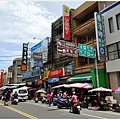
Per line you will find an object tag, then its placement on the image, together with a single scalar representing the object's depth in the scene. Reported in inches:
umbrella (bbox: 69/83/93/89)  753.8
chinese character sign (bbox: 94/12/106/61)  745.6
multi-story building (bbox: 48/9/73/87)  1057.3
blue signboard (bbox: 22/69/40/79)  1364.9
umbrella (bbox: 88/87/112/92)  658.2
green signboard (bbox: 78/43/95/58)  746.8
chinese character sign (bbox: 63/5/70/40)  932.1
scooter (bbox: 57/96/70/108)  668.7
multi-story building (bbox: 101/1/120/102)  731.4
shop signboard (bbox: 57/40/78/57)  714.8
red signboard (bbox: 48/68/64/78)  1037.6
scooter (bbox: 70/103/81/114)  519.9
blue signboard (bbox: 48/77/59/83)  1078.0
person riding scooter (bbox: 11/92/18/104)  853.2
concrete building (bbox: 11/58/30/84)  2066.9
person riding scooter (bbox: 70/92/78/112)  537.3
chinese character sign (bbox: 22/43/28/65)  1440.7
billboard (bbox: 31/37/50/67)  1282.0
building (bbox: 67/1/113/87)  797.7
